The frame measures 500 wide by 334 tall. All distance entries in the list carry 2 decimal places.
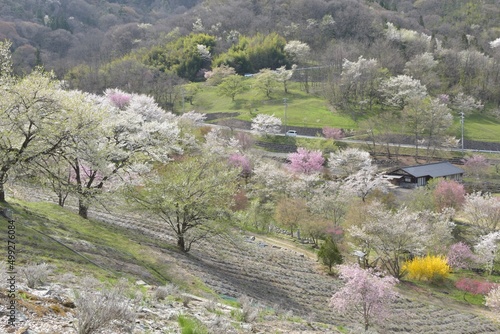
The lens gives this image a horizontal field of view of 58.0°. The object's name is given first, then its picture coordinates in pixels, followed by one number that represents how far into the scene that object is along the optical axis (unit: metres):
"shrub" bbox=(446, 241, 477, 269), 31.34
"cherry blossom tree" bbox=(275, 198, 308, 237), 33.22
